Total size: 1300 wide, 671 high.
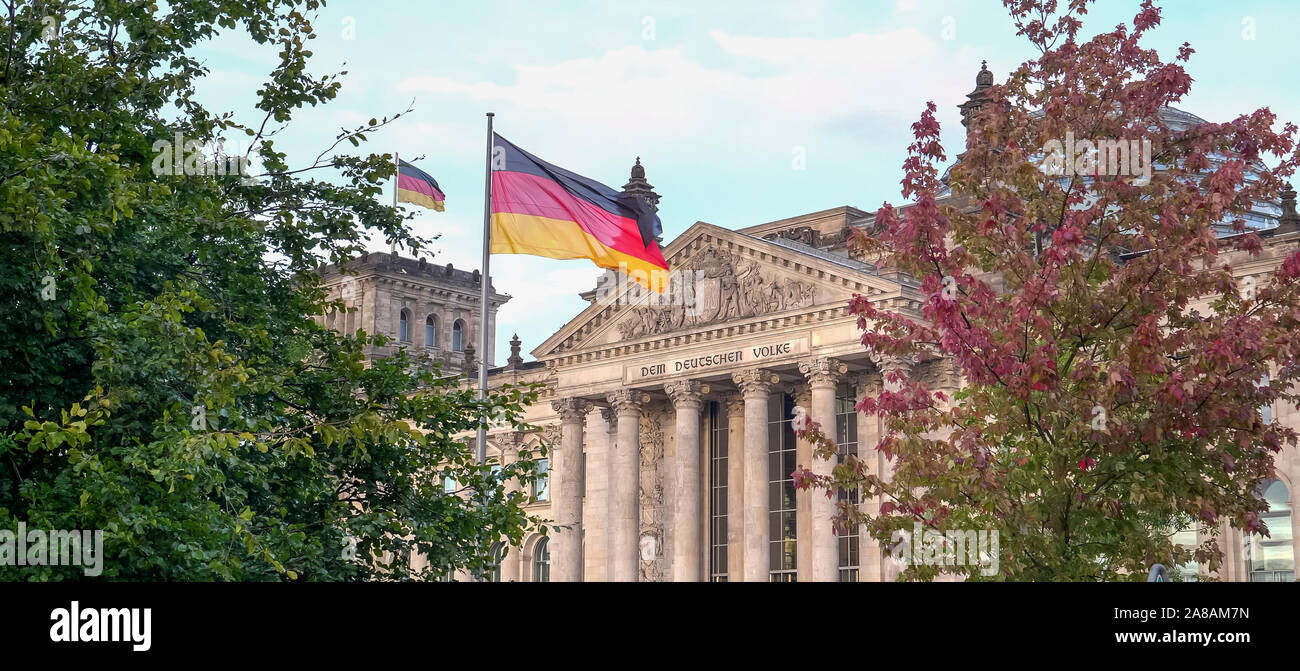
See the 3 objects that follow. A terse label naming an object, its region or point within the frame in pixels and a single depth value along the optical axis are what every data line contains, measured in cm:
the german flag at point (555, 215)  3634
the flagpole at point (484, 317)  3026
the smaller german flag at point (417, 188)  3506
